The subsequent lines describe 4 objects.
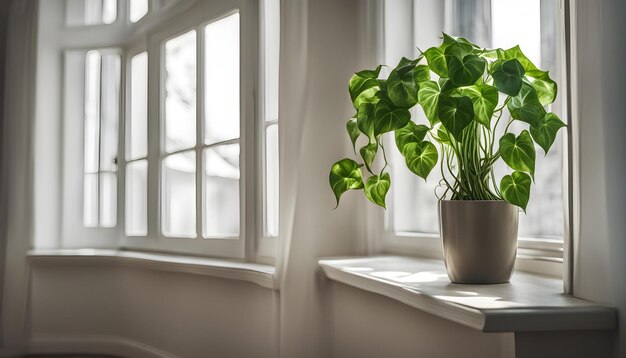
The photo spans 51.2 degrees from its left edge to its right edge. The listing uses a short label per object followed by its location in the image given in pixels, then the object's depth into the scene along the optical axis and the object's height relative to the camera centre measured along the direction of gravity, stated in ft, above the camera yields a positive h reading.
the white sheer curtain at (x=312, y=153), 6.81 +0.52
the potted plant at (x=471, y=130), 3.94 +0.47
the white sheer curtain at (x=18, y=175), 12.61 +0.52
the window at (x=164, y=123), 9.10 +1.34
